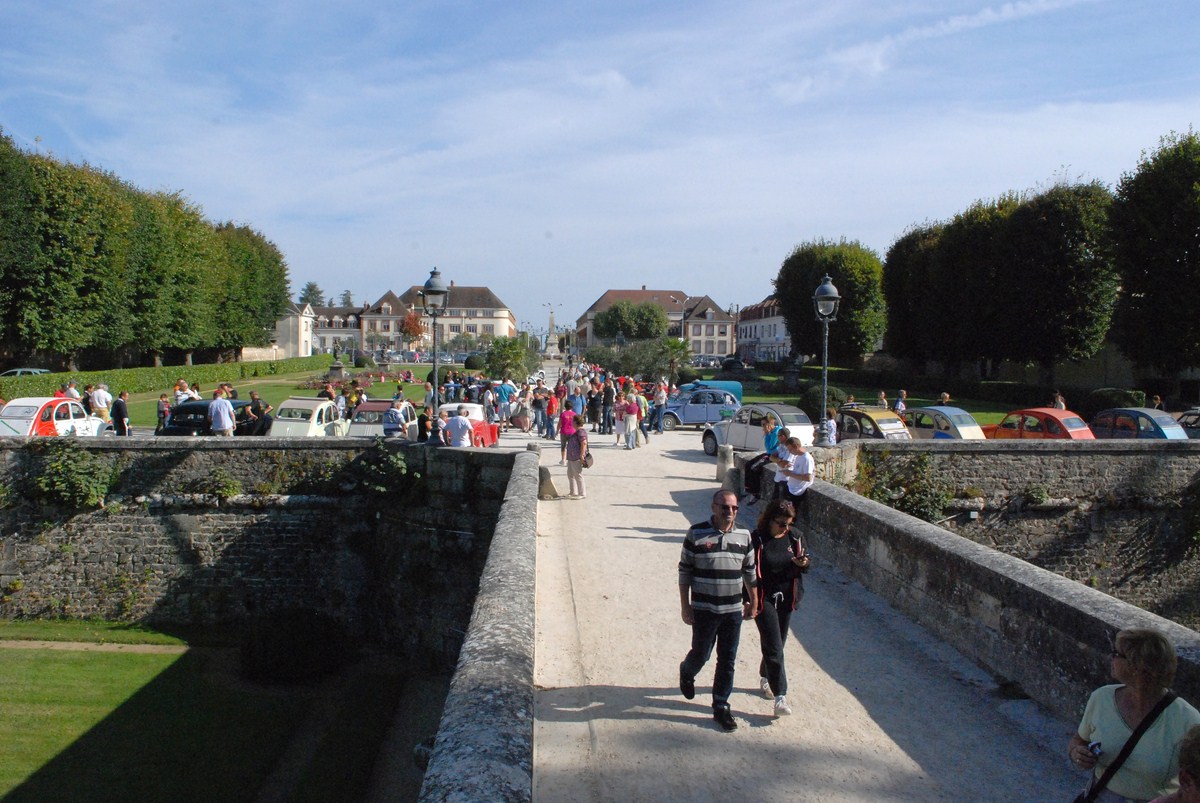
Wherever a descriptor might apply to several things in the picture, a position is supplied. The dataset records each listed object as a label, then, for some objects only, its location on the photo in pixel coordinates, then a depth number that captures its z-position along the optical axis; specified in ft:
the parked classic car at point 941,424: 62.90
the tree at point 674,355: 148.05
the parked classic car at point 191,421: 61.72
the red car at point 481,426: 63.62
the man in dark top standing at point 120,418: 67.10
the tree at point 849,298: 159.84
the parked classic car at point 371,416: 65.57
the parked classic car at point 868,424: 61.21
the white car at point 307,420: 62.54
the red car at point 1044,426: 60.08
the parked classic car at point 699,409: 85.15
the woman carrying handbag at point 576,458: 43.04
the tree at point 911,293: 147.33
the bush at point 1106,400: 98.37
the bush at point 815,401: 92.02
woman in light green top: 10.22
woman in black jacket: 17.80
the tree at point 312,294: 530.27
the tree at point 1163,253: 96.58
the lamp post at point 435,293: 54.29
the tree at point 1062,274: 118.93
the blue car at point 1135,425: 61.41
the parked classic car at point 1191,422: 69.32
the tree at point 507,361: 119.44
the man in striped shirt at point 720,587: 16.98
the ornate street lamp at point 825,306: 51.78
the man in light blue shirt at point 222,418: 58.13
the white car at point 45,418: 60.39
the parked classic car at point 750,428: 59.77
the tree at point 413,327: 334.03
